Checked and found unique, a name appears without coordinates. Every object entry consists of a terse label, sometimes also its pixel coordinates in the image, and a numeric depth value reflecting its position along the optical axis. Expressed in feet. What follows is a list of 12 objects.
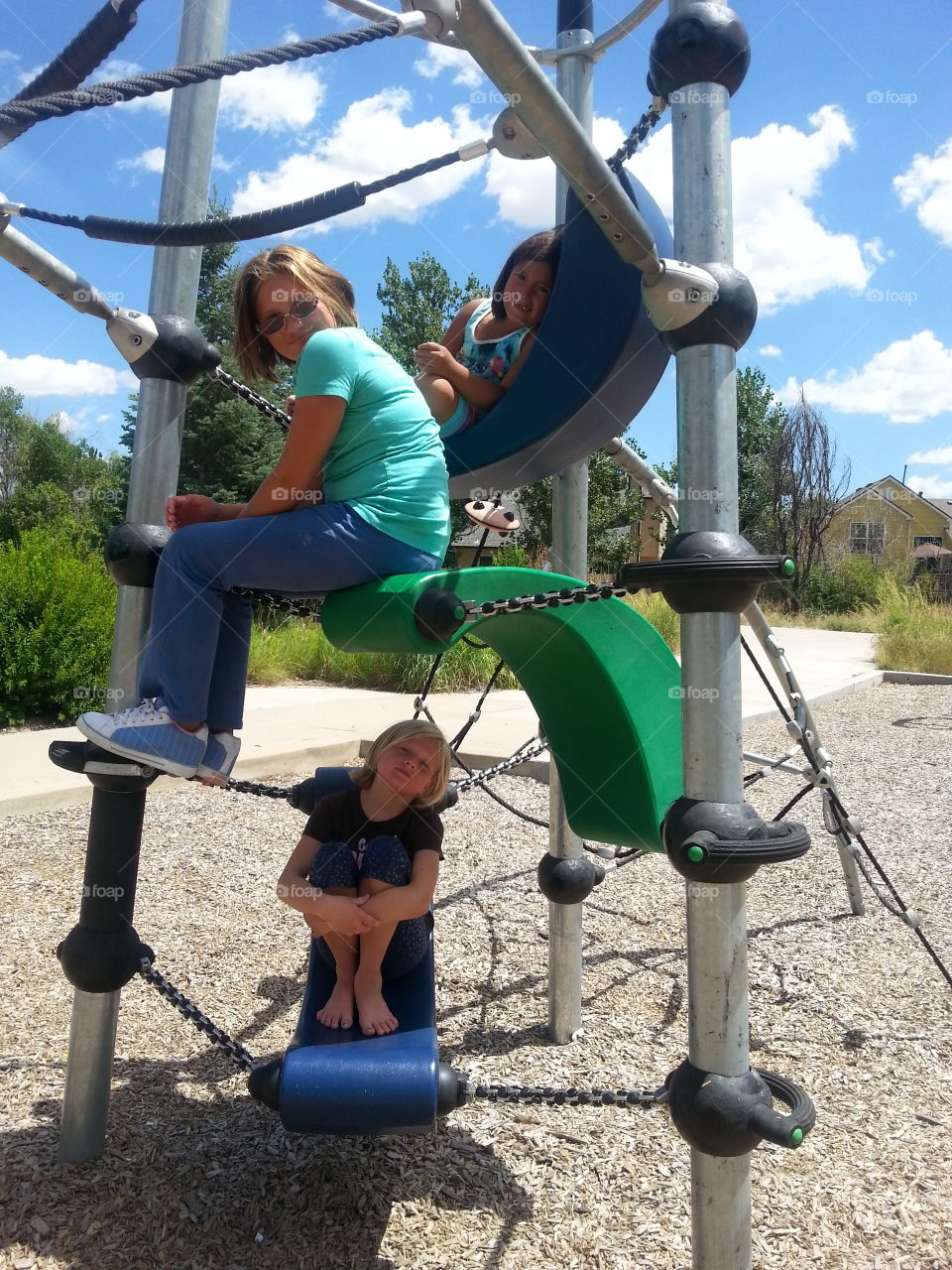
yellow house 133.90
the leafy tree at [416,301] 78.89
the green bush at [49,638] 22.58
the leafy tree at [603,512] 62.69
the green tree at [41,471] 89.35
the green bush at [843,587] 83.35
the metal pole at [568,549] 8.55
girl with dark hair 7.54
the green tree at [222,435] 50.08
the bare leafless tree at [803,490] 93.09
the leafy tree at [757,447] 97.04
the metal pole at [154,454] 6.69
